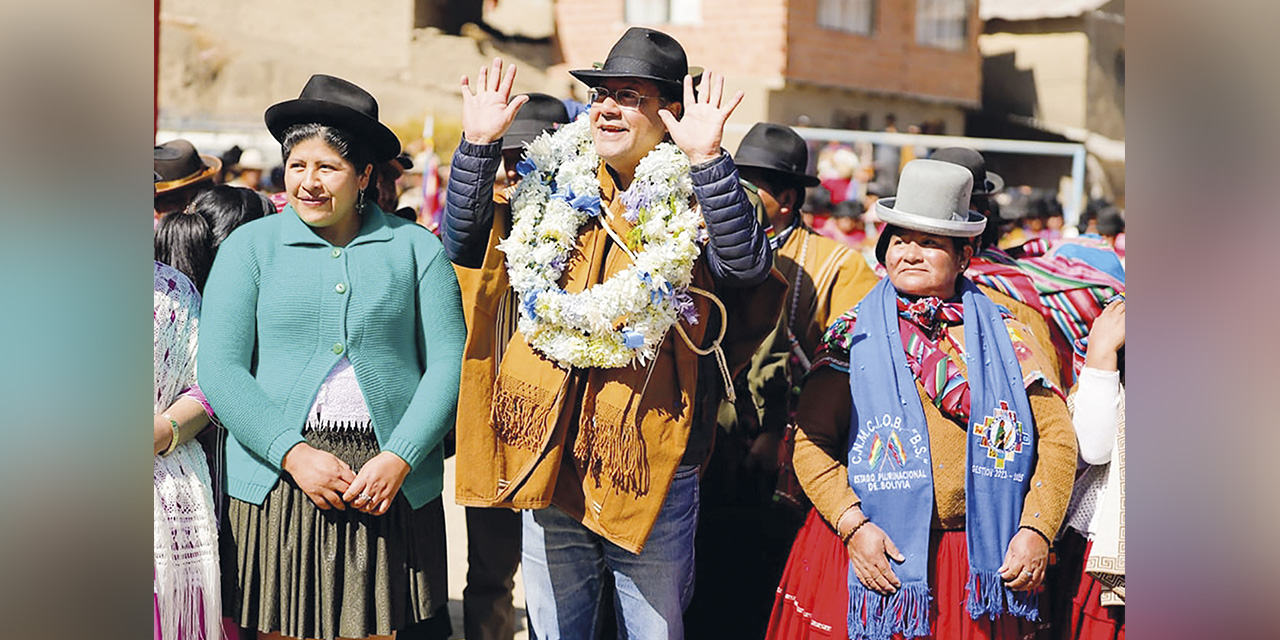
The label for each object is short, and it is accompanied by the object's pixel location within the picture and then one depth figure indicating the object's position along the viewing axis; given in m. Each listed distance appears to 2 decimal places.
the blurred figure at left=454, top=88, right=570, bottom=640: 3.43
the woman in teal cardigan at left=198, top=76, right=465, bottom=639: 3.36
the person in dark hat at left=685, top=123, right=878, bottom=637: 4.39
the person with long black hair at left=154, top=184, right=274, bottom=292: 4.06
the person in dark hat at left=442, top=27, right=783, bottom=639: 3.29
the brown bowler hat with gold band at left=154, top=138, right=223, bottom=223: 4.83
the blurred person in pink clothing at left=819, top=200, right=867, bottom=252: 12.54
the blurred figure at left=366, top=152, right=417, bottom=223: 4.39
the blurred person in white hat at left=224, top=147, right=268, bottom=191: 10.61
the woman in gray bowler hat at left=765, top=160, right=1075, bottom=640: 3.37
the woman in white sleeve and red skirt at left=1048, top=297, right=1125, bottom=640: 3.51
